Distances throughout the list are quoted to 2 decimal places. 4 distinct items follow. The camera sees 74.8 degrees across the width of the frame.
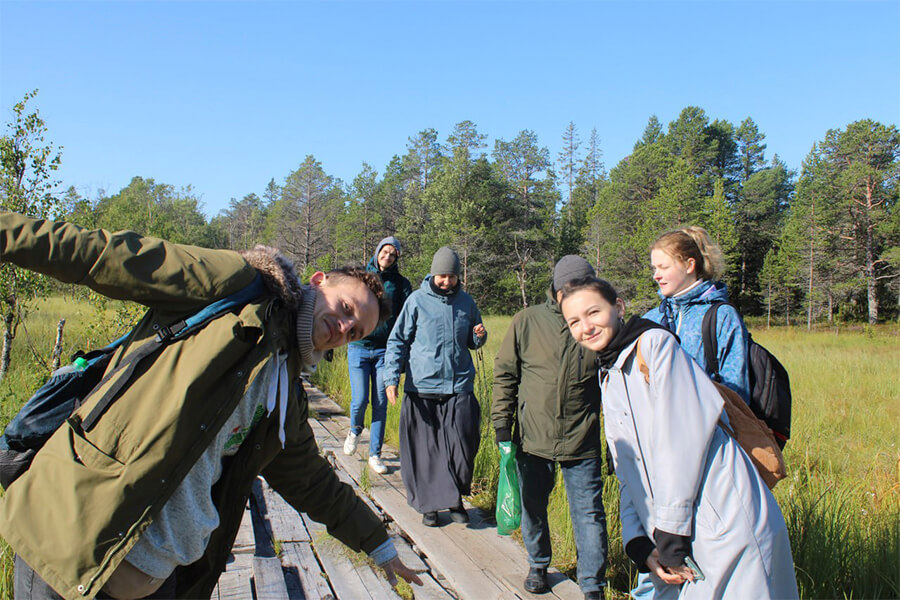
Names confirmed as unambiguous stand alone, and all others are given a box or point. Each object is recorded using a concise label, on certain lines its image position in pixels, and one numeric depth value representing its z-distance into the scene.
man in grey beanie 3.37
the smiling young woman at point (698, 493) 1.92
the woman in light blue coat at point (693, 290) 2.72
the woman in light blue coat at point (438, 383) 4.55
